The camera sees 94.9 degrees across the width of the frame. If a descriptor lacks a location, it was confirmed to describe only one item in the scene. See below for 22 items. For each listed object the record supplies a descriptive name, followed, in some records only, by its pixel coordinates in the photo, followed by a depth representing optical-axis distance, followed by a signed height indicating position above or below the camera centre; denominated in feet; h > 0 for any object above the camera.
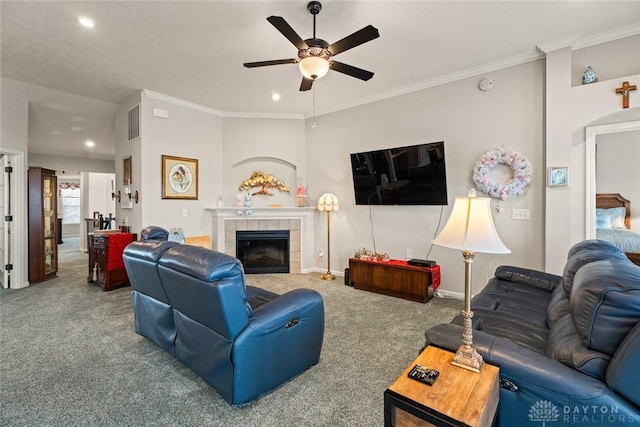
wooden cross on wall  9.42 +3.86
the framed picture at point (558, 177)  10.44 +1.22
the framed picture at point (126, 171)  15.72 +2.17
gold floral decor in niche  18.34 +1.73
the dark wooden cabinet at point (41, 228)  15.28 -0.97
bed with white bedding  10.28 -0.45
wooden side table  3.31 -2.27
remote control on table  3.86 -2.22
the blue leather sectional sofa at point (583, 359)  3.41 -2.05
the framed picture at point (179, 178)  15.58 +1.80
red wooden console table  13.99 -2.32
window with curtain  34.76 +1.02
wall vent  14.99 +4.61
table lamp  4.26 -0.43
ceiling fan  7.23 +4.38
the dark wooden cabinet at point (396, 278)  12.39 -3.05
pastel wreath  11.21 +1.46
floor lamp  16.34 +0.22
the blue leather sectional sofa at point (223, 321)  5.63 -2.41
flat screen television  12.99 +1.68
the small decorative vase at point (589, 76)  10.09 +4.63
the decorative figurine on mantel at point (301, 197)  18.02 +0.83
